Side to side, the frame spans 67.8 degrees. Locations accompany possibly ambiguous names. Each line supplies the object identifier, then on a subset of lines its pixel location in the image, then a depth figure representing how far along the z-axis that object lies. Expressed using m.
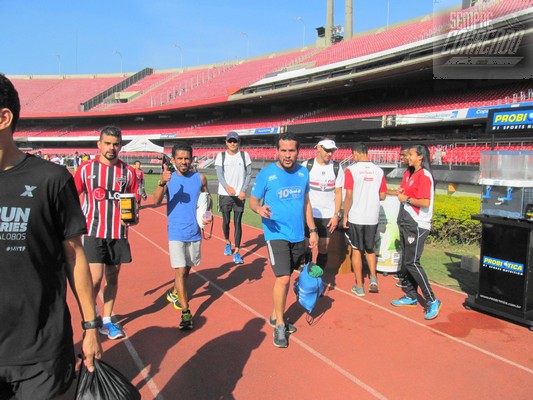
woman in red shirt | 4.64
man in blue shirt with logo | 4.00
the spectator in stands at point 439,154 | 16.36
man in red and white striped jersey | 3.89
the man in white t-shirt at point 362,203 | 5.31
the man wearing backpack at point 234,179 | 7.05
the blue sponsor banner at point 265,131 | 30.71
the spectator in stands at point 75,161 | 36.91
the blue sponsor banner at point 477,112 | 17.28
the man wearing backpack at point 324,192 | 5.37
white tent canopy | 21.43
